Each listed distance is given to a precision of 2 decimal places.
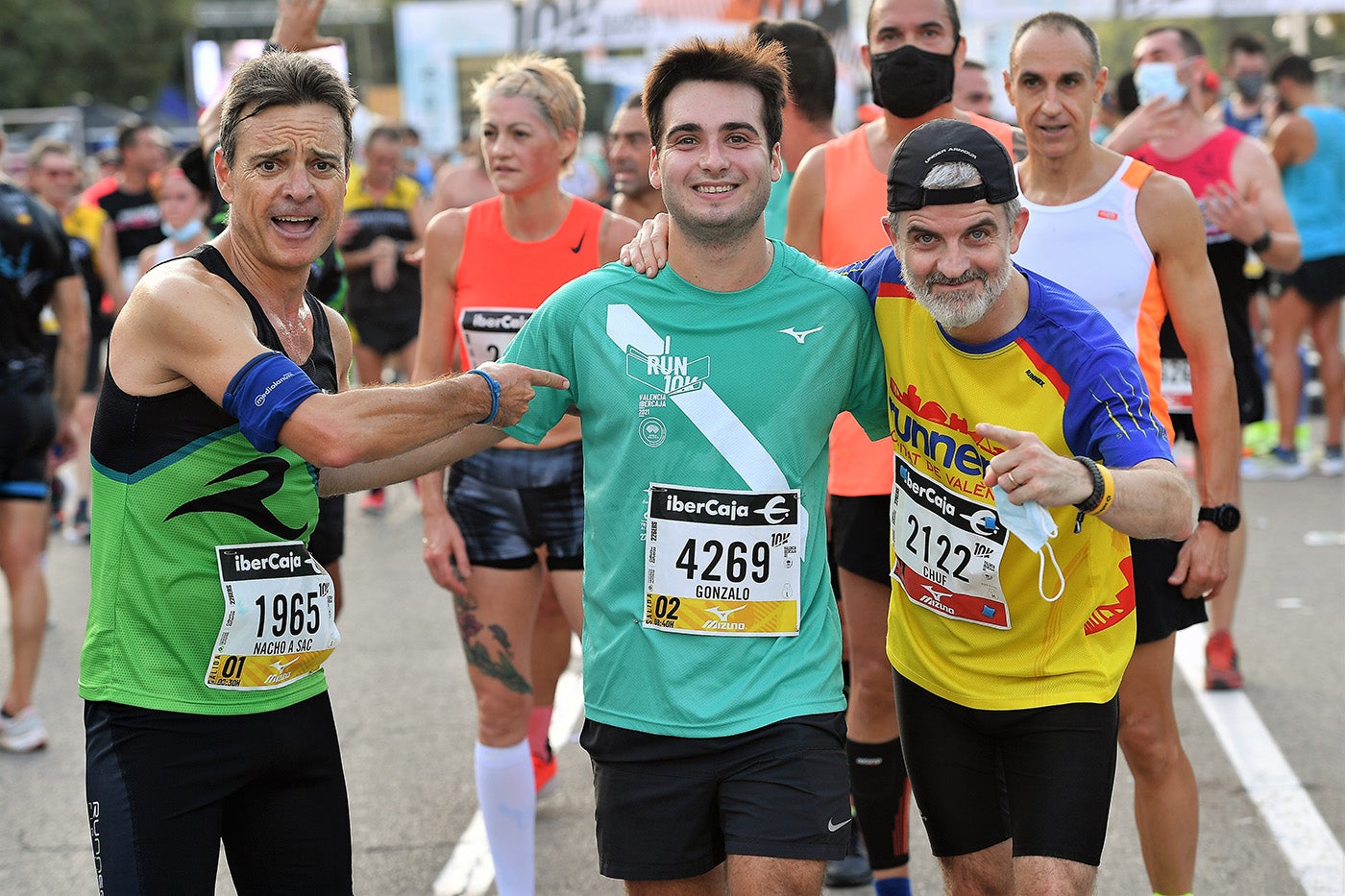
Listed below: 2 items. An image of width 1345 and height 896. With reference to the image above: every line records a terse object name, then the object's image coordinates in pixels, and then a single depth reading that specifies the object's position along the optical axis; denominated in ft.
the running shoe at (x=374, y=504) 34.81
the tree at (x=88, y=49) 159.53
